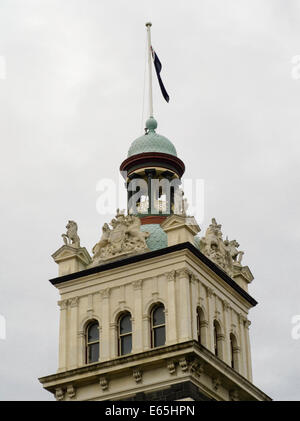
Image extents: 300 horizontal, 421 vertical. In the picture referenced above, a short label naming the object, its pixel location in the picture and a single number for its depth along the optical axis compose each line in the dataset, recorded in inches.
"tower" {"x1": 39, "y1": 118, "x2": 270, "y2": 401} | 2470.5
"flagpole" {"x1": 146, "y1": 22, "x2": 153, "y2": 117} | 3051.2
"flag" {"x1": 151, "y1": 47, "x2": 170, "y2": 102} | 3029.0
